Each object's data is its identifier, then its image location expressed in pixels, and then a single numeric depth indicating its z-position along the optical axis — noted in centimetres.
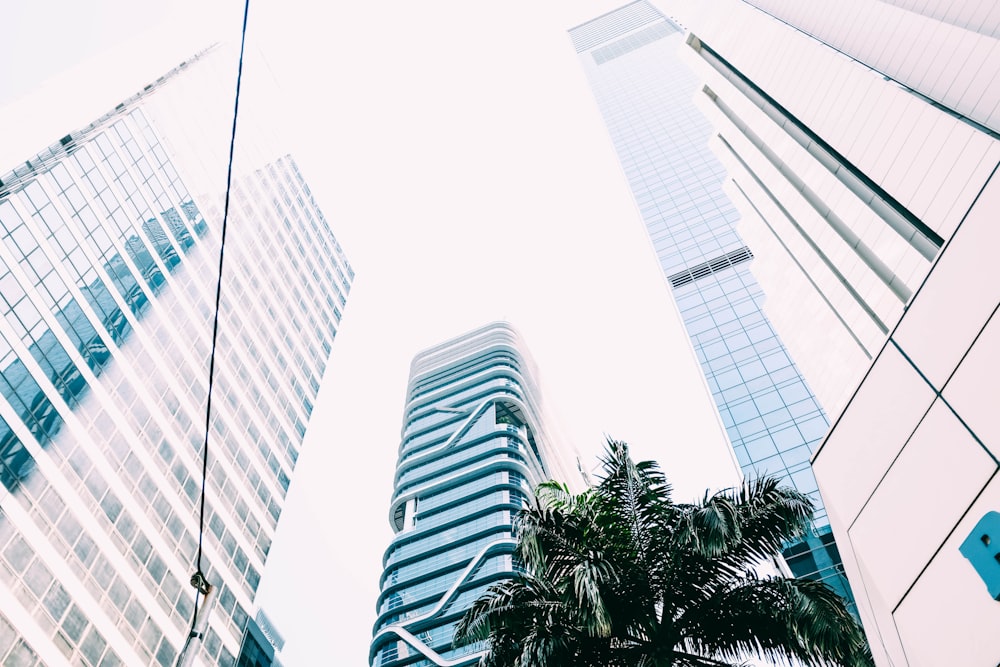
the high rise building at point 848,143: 2453
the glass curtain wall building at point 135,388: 4566
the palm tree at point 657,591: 1230
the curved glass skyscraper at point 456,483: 9088
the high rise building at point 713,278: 5950
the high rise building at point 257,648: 6694
